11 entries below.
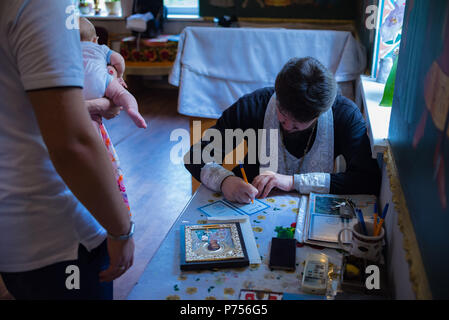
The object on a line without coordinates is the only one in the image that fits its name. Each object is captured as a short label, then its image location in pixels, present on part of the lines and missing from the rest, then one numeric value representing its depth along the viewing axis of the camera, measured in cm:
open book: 119
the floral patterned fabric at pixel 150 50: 500
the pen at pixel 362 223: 110
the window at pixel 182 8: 543
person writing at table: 146
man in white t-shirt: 72
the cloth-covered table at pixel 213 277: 99
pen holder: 104
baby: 150
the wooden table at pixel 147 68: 507
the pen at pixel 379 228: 109
